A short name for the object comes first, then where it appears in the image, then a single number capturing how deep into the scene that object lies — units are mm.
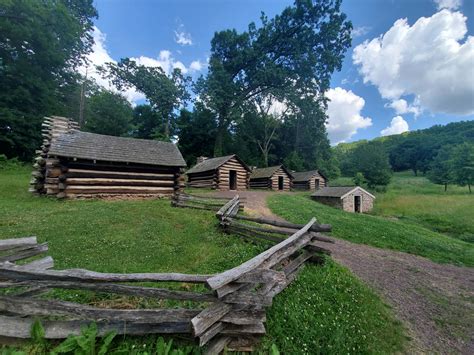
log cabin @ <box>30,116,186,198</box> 12539
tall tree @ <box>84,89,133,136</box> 33156
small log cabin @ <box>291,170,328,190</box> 36094
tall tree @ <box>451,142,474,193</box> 33281
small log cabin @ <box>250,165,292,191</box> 32469
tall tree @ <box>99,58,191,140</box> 40281
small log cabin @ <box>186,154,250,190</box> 25328
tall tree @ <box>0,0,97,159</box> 22719
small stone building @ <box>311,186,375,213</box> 24219
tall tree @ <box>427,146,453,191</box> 36781
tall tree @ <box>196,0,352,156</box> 35219
